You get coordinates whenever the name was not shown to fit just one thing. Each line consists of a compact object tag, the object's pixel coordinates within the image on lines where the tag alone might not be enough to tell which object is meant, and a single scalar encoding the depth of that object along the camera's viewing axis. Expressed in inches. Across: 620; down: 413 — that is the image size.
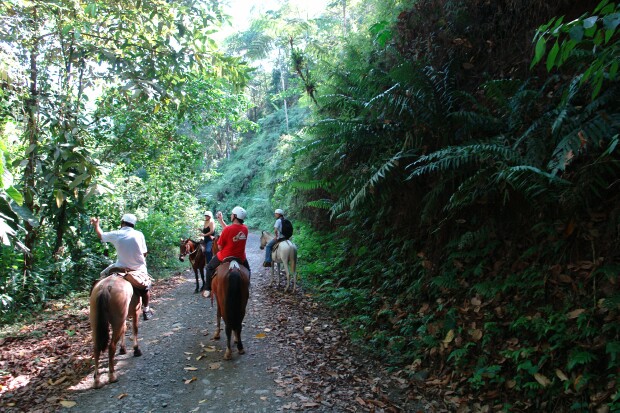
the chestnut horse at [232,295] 213.3
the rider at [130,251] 223.0
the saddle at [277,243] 383.9
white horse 366.0
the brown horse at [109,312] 184.4
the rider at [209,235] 382.6
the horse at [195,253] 390.6
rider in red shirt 235.6
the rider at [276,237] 387.9
